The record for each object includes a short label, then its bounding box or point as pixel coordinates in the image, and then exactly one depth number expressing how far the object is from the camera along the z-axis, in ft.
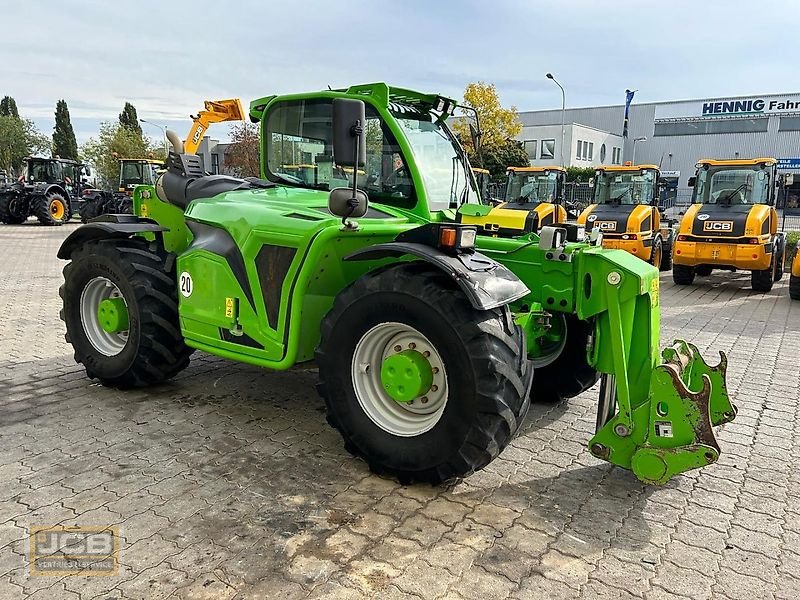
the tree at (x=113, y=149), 142.20
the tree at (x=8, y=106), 238.48
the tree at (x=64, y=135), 232.32
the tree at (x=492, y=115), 105.81
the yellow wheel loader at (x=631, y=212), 44.68
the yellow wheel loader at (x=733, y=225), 39.19
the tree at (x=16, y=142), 190.70
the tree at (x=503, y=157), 114.81
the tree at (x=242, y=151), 100.44
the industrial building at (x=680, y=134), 174.29
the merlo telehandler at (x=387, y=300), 10.64
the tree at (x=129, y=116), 225.31
